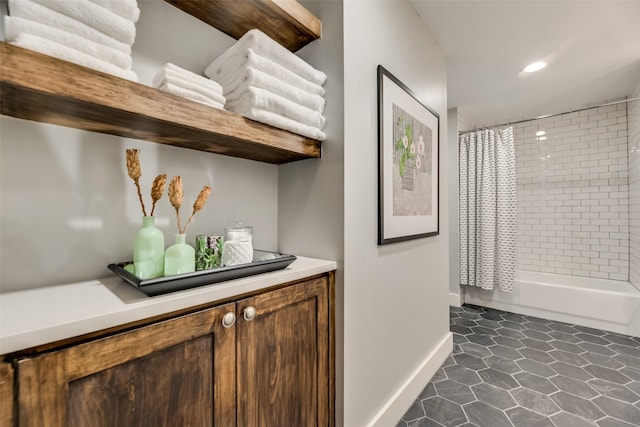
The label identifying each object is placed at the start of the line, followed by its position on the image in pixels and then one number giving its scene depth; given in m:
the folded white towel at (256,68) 0.97
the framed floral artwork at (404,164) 1.37
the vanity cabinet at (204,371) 0.52
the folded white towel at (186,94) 0.80
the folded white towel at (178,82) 0.80
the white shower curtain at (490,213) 3.09
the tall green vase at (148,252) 0.76
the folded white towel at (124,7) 0.71
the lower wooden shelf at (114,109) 0.57
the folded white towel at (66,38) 0.59
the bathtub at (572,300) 2.55
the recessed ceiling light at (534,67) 2.25
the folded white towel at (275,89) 0.96
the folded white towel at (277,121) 0.95
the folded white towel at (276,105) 0.95
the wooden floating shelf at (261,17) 1.03
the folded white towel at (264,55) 0.98
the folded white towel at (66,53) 0.58
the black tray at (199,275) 0.66
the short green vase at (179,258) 0.77
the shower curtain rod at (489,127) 3.31
